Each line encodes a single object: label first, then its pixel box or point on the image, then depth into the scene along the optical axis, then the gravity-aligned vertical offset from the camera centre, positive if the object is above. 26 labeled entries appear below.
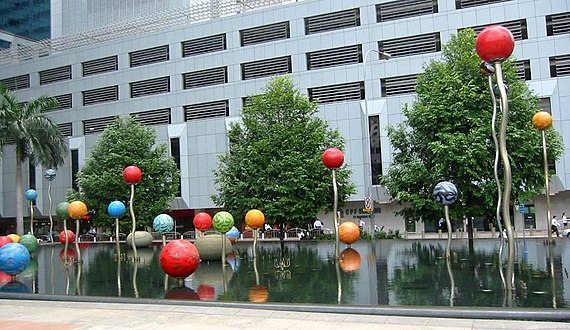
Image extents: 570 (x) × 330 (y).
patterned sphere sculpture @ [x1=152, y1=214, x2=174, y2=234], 27.12 -1.00
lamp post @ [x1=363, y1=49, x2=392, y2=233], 48.12 +2.33
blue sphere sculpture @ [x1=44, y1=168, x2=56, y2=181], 29.59 +1.72
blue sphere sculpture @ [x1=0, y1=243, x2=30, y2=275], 17.23 -1.47
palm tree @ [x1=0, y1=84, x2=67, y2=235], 42.66 +5.72
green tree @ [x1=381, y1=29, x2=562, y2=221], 26.34 +2.10
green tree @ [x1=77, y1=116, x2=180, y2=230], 41.16 +2.10
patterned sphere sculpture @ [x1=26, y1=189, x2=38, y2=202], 30.85 +0.72
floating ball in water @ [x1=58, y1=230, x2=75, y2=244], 35.53 -1.91
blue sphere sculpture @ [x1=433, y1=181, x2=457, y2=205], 18.50 -0.11
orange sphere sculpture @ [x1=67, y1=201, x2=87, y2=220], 23.66 -0.15
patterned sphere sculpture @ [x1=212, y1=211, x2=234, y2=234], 19.78 -0.76
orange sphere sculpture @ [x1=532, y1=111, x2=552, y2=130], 22.33 +2.50
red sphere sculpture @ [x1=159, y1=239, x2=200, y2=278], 15.04 -1.50
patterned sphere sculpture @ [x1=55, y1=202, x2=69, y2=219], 25.89 -0.13
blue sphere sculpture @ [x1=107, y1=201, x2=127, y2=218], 24.45 -0.19
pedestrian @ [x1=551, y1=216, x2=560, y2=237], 36.12 -2.63
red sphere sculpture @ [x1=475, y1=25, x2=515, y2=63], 12.40 +3.08
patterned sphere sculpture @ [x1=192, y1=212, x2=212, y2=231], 24.73 -0.88
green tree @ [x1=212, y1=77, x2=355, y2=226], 33.31 +2.03
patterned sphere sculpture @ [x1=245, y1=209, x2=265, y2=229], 22.27 -0.79
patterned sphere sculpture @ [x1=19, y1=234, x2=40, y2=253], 26.83 -1.53
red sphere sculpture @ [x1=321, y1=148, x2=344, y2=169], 20.66 +1.30
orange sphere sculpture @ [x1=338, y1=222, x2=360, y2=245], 24.25 -1.59
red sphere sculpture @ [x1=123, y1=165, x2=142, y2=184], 22.53 +1.13
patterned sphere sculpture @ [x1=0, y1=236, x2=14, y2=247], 23.32 -1.24
